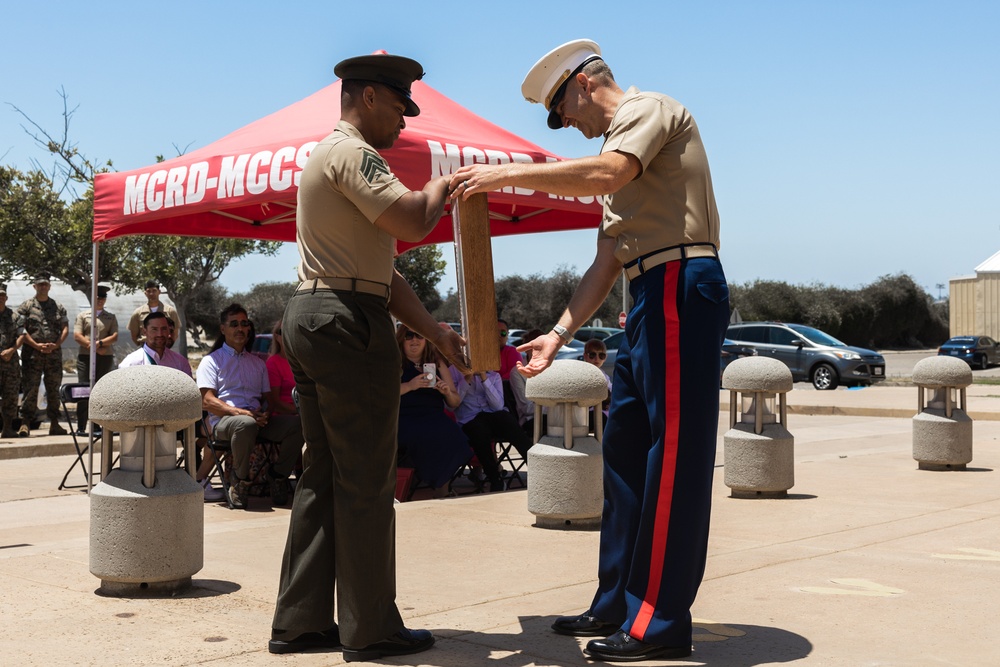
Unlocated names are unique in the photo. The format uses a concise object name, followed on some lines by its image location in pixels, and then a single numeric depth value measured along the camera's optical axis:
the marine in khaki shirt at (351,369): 3.98
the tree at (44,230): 24.72
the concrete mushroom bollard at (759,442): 8.23
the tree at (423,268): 50.27
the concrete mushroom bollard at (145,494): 5.11
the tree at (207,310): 55.41
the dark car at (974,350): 38.62
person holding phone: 8.59
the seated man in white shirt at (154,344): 8.98
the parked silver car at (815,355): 25.84
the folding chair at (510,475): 9.45
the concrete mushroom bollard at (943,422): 9.88
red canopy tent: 8.27
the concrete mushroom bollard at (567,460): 6.98
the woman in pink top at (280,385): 8.72
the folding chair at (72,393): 9.46
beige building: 49.06
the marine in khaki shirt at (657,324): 3.94
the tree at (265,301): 56.91
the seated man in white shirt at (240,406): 8.16
